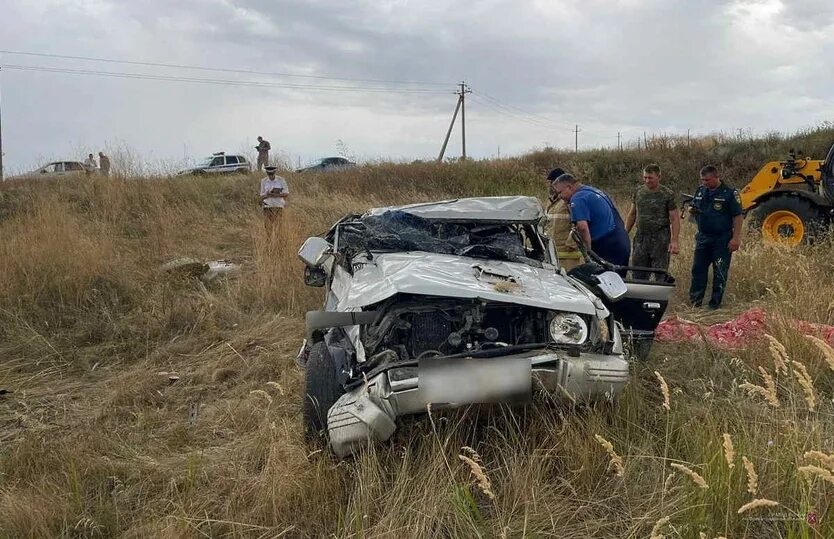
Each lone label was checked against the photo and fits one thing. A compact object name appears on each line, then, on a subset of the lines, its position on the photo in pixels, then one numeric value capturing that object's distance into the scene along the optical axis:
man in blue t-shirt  5.13
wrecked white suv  2.53
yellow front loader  8.09
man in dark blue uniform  5.93
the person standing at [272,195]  9.20
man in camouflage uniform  6.12
